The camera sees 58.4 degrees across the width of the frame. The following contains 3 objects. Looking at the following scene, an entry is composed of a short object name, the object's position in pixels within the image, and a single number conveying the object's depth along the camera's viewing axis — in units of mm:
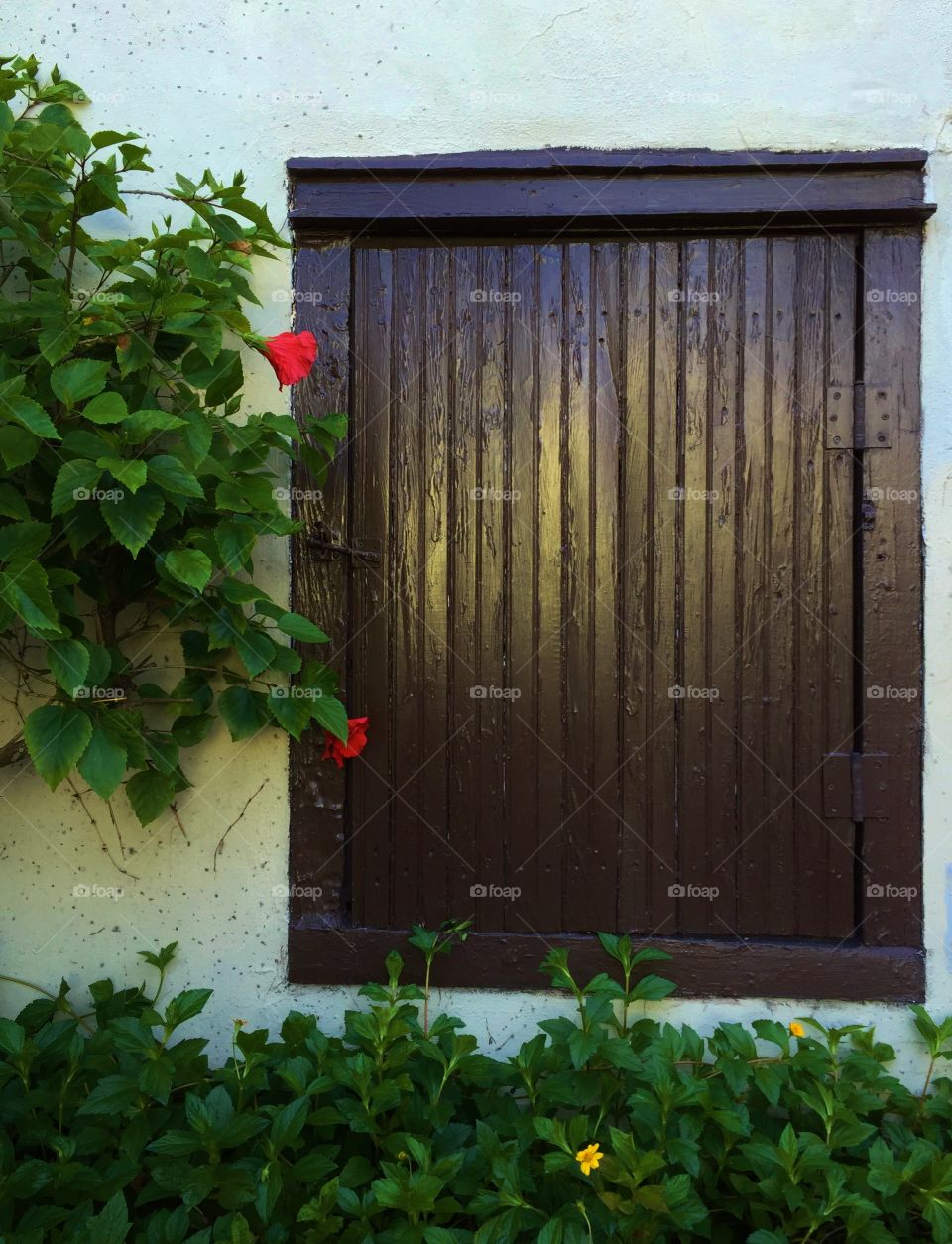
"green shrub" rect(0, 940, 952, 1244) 1731
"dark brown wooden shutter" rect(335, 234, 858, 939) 2273
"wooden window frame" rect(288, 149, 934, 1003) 2219
